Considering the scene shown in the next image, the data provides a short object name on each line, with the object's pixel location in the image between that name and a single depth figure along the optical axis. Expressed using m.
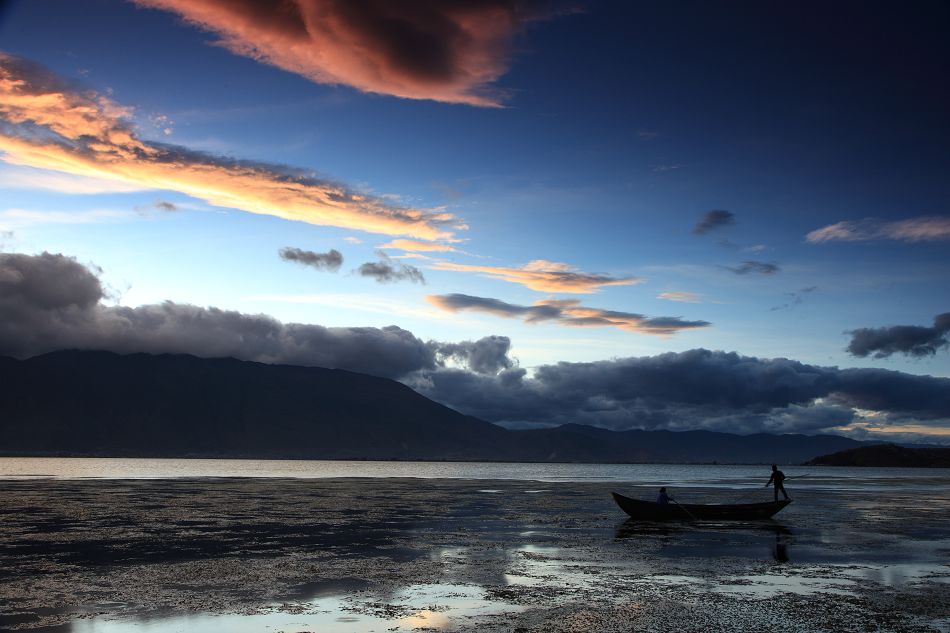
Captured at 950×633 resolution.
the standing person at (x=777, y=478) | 54.22
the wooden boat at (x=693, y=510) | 47.53
